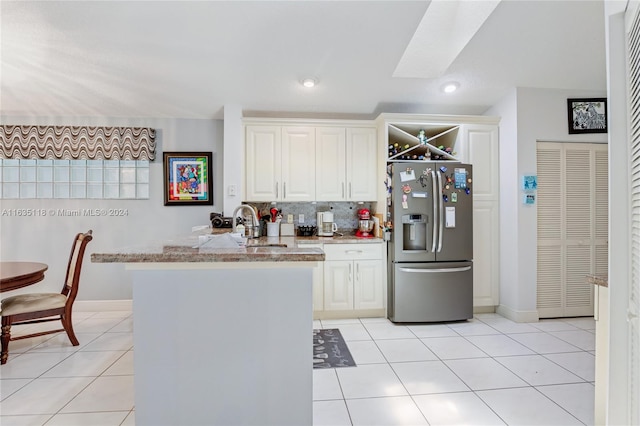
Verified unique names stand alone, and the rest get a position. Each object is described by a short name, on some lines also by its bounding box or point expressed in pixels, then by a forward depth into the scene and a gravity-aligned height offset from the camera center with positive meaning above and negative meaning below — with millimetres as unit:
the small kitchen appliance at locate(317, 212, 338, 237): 3995 -131
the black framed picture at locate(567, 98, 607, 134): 3596 +1104
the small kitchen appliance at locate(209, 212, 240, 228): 3537 -95
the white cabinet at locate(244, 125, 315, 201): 3793 +595
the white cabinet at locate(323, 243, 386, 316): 3645 -738
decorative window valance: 3791 +844
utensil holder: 2945 -144
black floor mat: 2570 -1194
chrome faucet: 2309 -101
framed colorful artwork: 4035 +441
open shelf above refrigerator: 3779 +884
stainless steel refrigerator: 3475 -296
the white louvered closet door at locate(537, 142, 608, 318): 3594 -116
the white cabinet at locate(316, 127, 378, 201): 3879 +605
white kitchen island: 1519 -599
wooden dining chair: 2633 -788
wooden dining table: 2389 -472
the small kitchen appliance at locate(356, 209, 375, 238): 4020 -144
